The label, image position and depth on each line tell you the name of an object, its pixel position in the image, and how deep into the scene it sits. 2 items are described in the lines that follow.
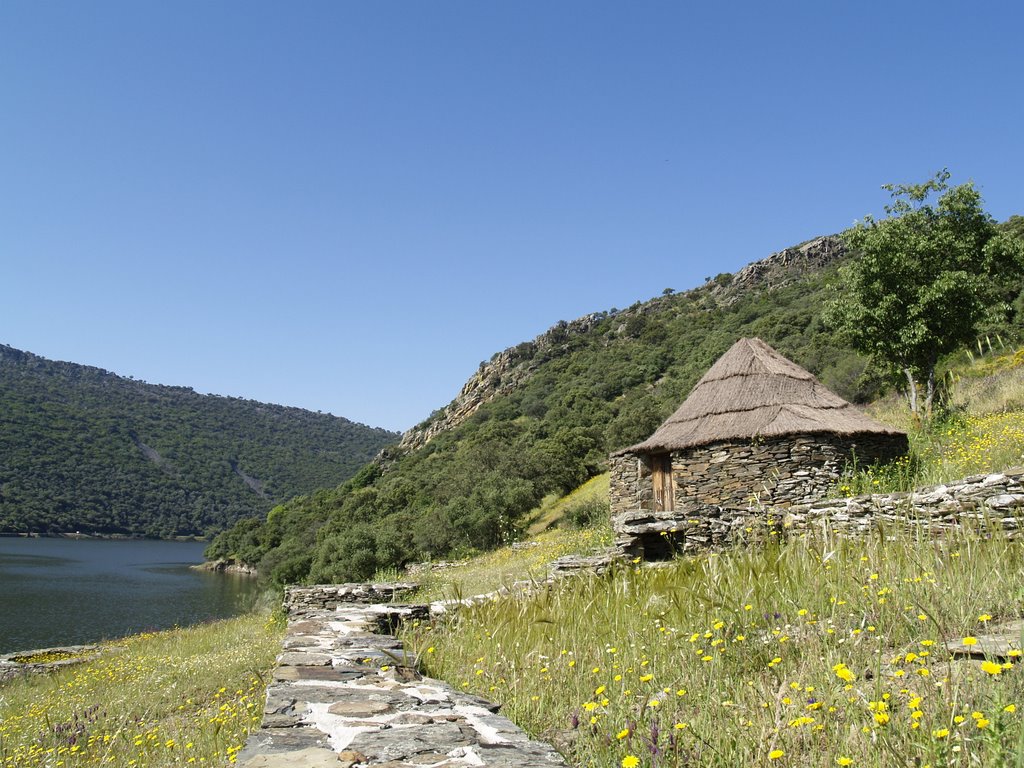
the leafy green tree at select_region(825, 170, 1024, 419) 18.09
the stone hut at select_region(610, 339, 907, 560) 13.91
